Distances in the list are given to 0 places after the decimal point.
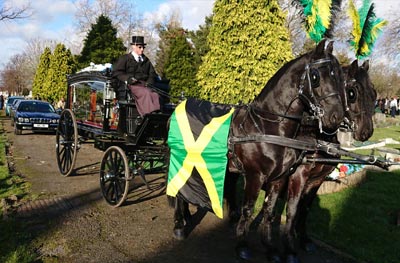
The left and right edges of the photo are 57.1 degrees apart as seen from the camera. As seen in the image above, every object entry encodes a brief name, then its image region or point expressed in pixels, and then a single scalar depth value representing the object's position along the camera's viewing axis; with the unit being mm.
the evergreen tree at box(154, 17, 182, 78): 46375
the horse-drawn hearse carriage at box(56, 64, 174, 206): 6320
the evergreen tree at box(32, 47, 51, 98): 33875
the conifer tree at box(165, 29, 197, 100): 26333
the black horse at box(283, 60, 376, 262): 4238
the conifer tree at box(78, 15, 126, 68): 24406
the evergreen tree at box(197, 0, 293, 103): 12859
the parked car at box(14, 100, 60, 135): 16391
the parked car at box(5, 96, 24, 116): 28972
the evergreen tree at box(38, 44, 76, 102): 29812
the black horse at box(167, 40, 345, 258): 3855
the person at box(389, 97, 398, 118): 34312
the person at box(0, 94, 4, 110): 41656
